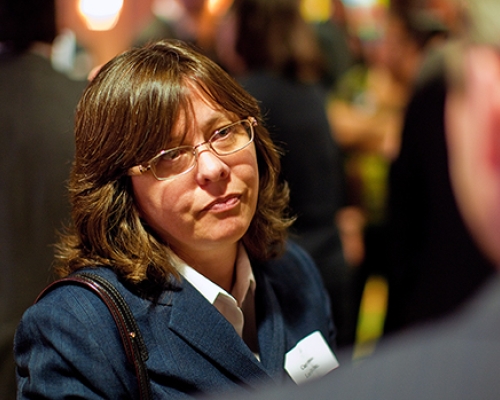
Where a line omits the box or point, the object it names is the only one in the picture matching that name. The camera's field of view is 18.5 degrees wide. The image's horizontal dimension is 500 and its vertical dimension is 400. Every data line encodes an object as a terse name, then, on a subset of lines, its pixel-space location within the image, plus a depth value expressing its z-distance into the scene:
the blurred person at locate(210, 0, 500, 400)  0.95
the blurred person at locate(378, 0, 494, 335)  1.91
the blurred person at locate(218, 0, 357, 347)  2.04
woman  1.52
